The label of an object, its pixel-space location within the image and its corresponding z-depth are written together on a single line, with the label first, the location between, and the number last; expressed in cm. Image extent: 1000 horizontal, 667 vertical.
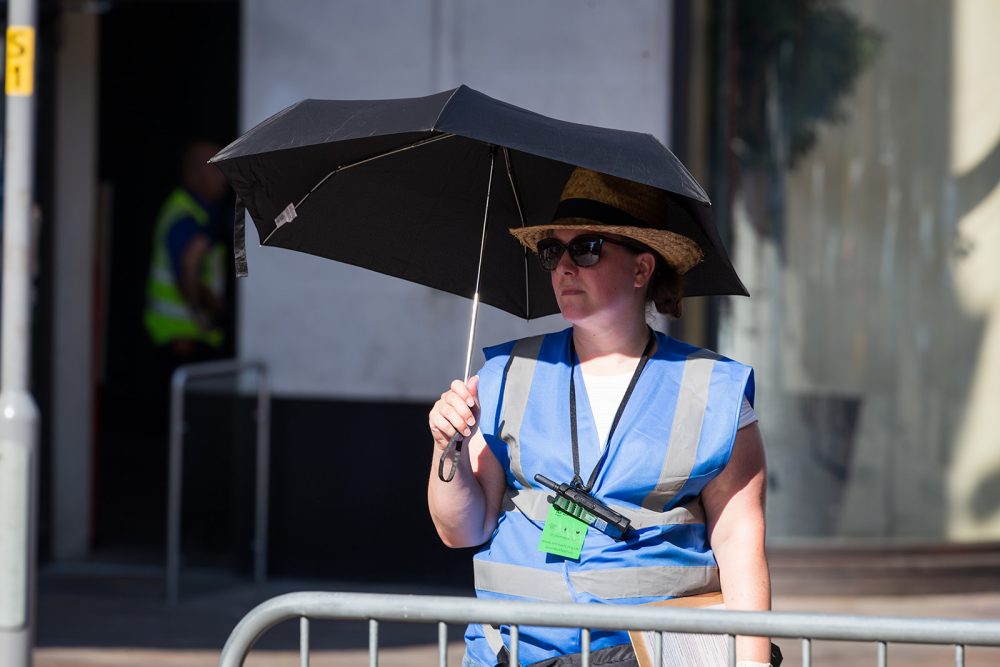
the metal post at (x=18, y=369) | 995
